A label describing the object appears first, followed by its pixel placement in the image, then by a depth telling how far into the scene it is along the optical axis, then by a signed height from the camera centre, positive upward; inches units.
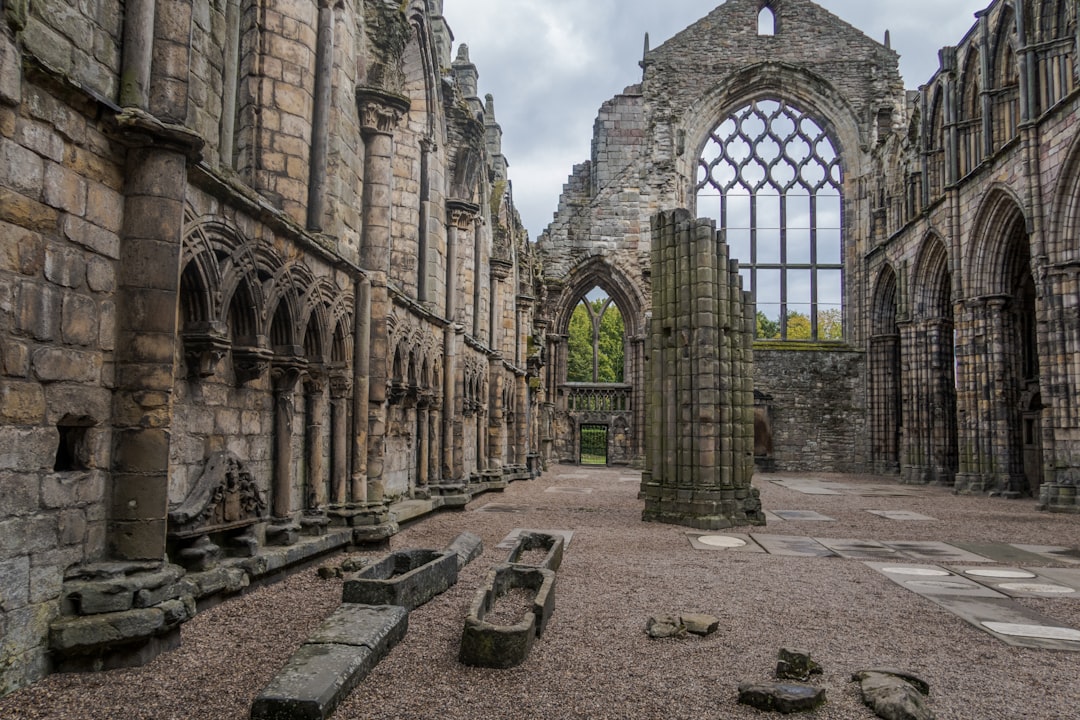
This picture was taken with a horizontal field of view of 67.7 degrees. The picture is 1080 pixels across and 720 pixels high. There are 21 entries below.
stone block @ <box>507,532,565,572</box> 273.6 -47.1
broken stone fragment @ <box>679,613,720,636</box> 200.4 -50.5
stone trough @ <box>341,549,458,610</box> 205.3 -43.8
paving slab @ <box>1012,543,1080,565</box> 341.7 -55.9
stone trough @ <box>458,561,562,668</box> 166.4 -45.7
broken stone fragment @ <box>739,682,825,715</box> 145.1 -49.5
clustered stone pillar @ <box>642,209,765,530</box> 454.3 +19.9
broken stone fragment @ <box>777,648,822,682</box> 164.2 -49.8
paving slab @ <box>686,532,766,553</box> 364.5 -56.4
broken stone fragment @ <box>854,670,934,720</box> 140.7 -49.5
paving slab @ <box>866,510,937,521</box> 513.7 -58.8
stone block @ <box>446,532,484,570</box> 292.9 -49.0
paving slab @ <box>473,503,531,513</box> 521.3 -58.0
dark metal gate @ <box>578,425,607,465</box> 1612.7 -45.4
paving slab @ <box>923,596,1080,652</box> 196.2 -52.3
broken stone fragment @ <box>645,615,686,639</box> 196.9 -50.6
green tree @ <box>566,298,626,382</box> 1920.5 +177.0
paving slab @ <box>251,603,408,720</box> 131.7 -45.6
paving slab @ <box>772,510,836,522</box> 499.5 -58.7
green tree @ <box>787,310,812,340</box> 1806.7 +224.0
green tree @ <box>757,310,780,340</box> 1861.5 +224.8
